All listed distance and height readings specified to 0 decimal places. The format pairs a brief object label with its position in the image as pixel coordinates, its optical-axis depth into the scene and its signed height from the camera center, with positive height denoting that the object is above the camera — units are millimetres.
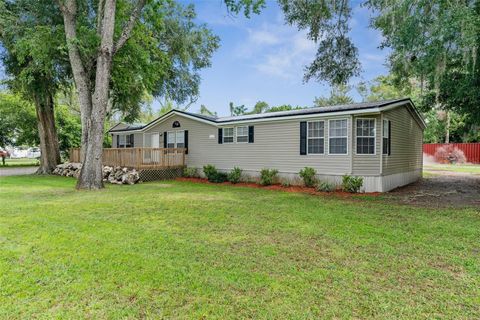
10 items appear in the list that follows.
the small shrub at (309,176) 10798 -891
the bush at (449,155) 24766 -407
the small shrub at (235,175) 12773 -998
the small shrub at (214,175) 13219 -1002
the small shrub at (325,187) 10133 -1223
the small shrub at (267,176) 11750 -951
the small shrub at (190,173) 14555 -986
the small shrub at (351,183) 9766 -1062
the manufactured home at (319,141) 10086 +454
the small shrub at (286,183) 11495 -1230
